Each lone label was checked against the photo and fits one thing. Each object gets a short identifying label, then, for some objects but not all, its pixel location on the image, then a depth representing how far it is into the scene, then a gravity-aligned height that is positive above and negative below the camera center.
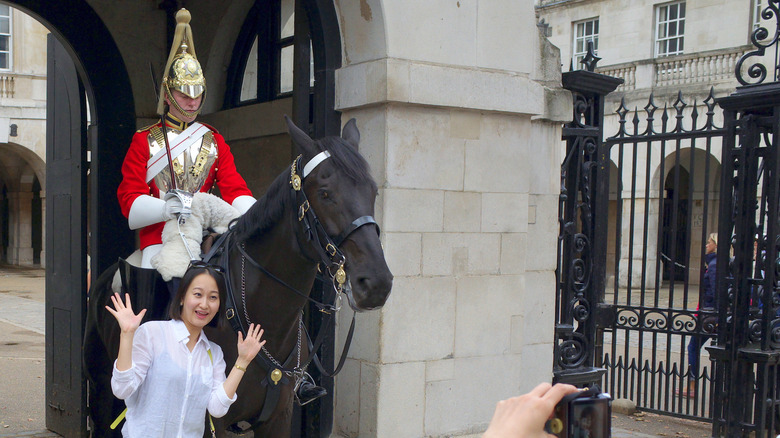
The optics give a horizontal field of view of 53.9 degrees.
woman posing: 2.92 -0.71
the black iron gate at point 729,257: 5.56 -0.41
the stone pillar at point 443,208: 4.35 -0.08
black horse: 3.13 -0.30
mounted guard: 3.81 +0.06
